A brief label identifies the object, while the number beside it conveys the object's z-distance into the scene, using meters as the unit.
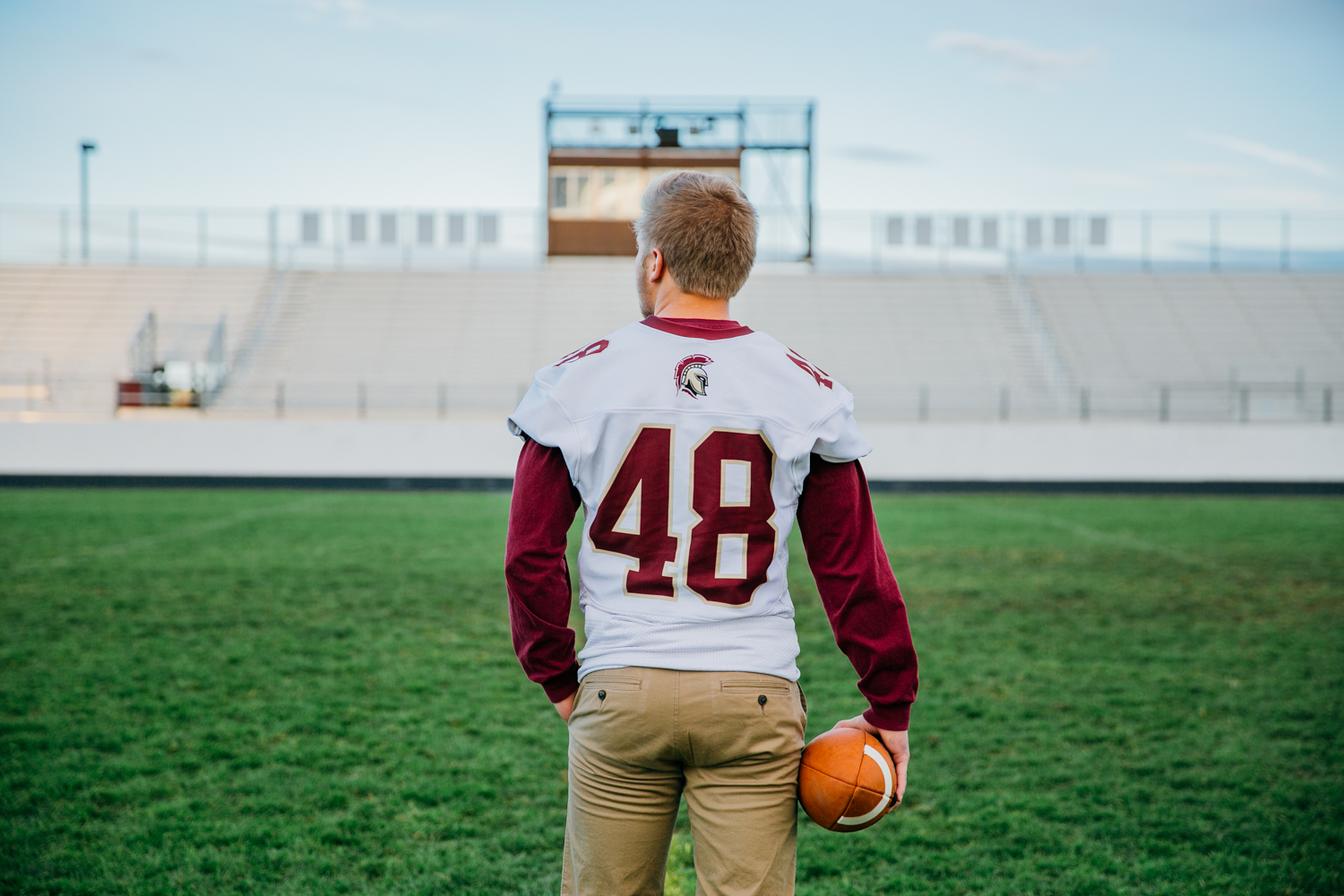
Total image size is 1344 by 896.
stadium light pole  26.89
